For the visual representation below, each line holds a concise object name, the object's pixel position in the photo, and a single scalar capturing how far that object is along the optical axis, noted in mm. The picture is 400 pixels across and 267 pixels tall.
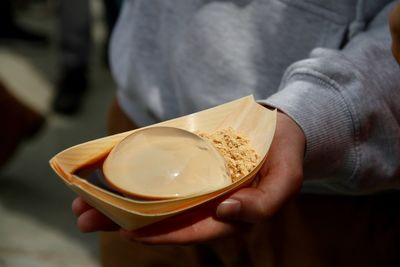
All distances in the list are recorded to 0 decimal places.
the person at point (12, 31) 2510
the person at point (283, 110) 499
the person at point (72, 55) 2033
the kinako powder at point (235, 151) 531
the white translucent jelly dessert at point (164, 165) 489
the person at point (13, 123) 1490
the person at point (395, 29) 472
